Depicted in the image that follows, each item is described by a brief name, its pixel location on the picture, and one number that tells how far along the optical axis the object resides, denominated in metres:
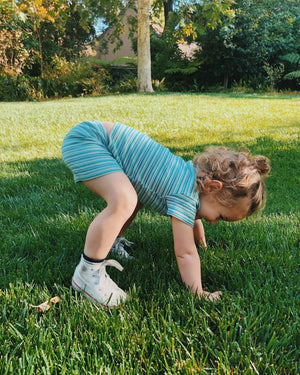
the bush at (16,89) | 14.77
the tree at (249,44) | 15.51
